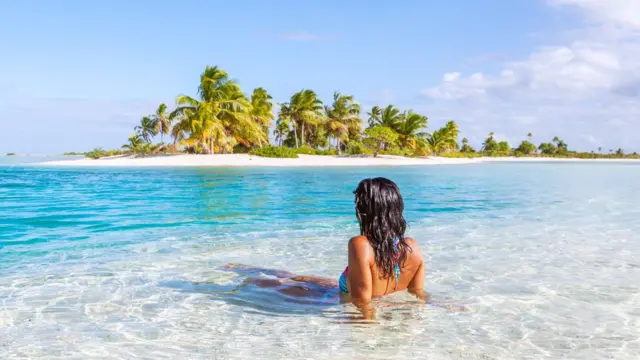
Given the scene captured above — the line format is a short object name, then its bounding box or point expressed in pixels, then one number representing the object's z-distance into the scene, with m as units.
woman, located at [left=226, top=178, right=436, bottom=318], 4.08
